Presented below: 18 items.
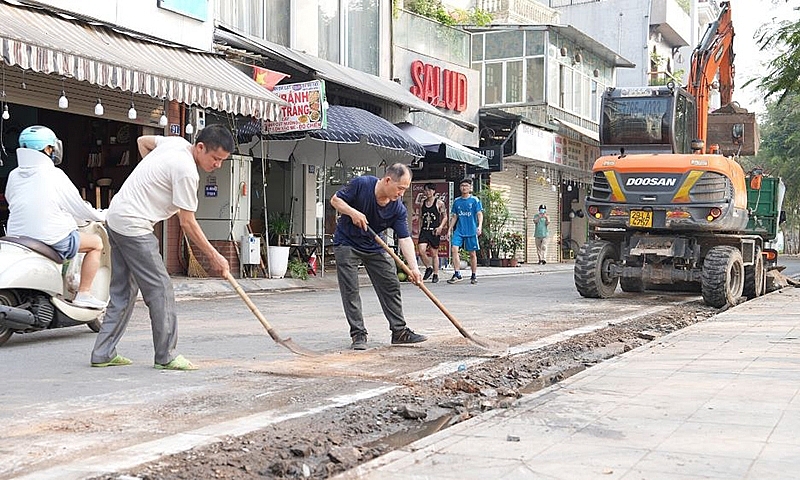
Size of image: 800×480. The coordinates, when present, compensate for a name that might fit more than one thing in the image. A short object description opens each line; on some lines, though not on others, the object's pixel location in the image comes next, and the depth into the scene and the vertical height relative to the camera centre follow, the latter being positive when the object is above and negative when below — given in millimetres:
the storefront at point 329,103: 15609 +2673
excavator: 11875 +462
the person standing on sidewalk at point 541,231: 27828 +198
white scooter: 6852 -432
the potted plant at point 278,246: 14984 -164
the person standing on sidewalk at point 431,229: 16234 +145
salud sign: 21953 +3841
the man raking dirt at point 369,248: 7246 -90
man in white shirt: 5922 +112
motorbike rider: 7098 +296
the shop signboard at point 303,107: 14078 +2046
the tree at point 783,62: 14594 +2908
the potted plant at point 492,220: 24266 +469
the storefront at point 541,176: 25828 +2036
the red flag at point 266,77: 14609 +2611
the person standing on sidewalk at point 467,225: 16391 +222
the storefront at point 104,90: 10359 +1987
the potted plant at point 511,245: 24702 -215
